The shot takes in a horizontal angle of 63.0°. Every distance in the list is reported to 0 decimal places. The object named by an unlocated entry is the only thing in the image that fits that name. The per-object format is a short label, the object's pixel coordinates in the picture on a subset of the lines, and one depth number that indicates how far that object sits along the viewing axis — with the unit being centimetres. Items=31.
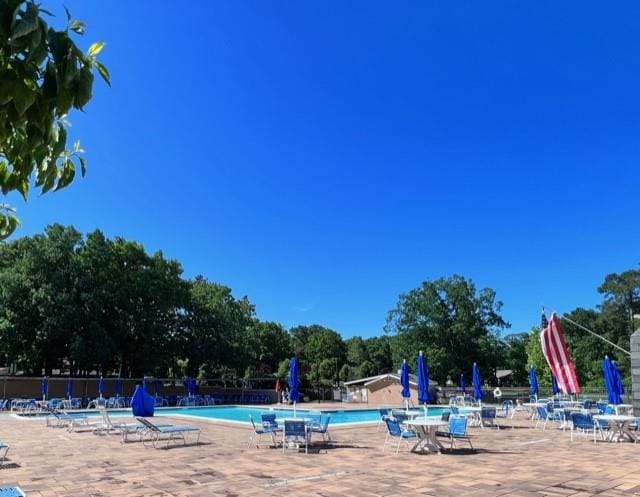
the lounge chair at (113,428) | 1291
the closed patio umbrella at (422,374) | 1698
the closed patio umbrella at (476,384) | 2055
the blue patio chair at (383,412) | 1422
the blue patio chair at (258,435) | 1159
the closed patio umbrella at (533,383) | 2297
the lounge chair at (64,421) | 1576
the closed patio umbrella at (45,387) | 2732
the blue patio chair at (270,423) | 1162
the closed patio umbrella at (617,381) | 1556
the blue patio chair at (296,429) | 1089
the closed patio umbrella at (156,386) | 3280
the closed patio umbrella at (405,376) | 1858
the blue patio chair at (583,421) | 1245
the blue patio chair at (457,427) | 1083
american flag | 1267
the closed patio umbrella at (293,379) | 1602
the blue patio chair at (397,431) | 1091
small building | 3484
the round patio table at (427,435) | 1055
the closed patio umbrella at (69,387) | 2733
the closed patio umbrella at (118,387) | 2962
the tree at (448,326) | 4503
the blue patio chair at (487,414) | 1577
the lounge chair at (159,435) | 1197
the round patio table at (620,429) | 1206
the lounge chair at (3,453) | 895
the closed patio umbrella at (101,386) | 2820
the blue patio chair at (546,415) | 1653
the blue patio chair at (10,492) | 532
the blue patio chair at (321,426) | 1188
